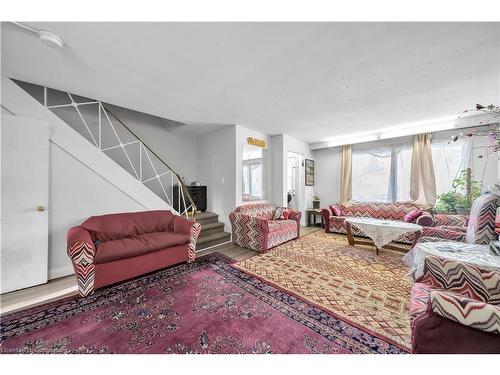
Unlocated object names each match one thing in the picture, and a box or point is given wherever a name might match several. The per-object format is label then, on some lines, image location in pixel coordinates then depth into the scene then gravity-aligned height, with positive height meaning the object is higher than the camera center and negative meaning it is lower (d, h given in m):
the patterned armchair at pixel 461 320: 0.82 -0.66
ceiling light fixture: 1.51 +1.27
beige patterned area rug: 1.61 -1.16
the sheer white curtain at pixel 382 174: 4.53 +0.36
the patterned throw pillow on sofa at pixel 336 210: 4.70 -0.59
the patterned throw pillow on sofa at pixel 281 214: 4.23 -0.63
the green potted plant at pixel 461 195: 3.55 -0.15
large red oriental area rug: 1.33 -1.16
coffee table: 2.91 -0.68
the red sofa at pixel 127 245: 1.96 -0.74
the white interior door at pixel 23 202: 2.08 -0.20
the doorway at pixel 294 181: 5.64 +0.18
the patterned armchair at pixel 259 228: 3.31 -0.81
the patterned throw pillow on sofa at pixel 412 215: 3.69 -0.55
